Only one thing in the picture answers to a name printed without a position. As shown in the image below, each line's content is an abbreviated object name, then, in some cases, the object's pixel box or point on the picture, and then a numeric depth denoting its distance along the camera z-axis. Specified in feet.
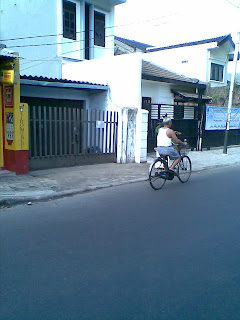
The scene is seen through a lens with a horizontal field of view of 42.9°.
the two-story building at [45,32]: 47.65
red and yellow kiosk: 26.16
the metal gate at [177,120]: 43.14
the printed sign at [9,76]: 24.94
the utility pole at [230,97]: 45.37
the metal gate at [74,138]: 30.58
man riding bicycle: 24.34
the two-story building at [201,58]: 69.51
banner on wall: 50.03
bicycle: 24.76
